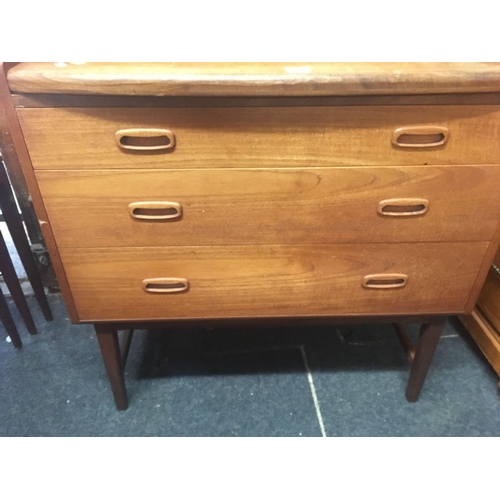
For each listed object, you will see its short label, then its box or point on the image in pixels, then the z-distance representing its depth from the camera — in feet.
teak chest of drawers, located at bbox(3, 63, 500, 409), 2.49
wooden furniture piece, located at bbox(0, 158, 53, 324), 4.19
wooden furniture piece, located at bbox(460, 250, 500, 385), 4.30
